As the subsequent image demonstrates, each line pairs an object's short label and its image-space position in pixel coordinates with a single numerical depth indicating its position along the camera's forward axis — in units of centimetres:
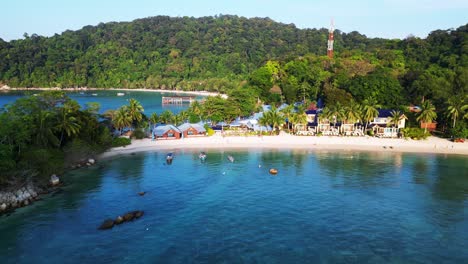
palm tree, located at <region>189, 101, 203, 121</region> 7957
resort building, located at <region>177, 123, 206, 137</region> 6804
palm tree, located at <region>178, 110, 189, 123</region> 7536
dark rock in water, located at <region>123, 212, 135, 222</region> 3312
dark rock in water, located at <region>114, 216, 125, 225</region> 3234
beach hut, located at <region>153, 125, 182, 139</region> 6551
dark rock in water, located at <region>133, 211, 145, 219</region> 3384
